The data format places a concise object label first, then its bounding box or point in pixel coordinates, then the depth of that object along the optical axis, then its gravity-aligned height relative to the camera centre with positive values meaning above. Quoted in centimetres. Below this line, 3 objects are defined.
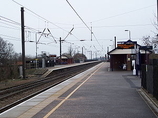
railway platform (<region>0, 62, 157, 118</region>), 843 -185
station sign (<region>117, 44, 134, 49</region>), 3303 +194
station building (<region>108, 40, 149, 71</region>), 3309 +56
